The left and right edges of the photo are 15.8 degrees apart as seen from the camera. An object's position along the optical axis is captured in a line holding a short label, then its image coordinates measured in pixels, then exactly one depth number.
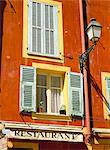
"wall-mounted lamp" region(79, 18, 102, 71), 11.93
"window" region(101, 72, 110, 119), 14.07
